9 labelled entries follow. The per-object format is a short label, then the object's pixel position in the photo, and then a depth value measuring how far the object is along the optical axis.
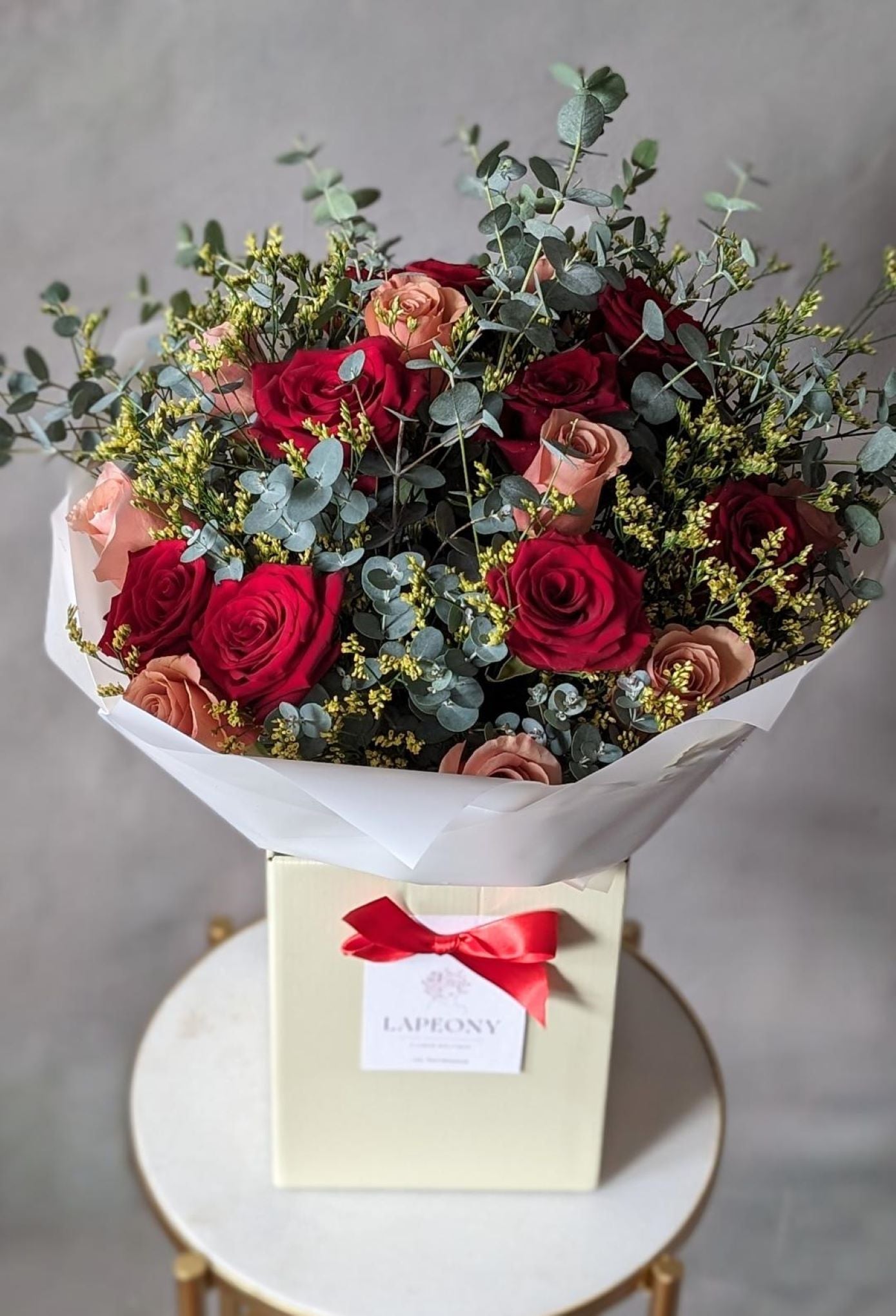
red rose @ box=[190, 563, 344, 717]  0.70
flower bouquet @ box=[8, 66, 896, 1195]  0.71
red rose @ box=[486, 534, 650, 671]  0.67
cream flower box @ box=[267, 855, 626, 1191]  0.85
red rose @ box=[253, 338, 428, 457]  0.73
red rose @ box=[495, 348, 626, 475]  0.74
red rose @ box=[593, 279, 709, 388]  0.78
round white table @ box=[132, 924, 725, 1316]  0.92
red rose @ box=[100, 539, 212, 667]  0.73
